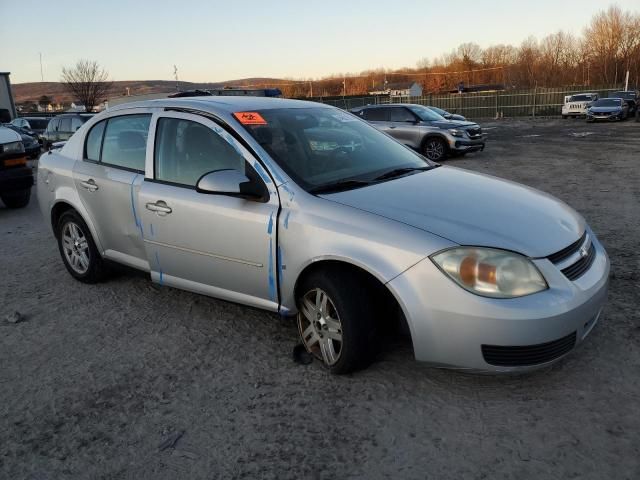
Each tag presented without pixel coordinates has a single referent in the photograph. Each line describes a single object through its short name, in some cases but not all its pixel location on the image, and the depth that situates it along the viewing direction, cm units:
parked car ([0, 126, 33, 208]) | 845
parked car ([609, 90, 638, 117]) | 3108
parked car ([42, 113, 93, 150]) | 1739
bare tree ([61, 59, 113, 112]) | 6031
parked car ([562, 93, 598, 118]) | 3200
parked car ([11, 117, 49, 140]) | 2456
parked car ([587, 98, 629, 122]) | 2773
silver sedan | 266
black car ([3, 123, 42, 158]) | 1770
